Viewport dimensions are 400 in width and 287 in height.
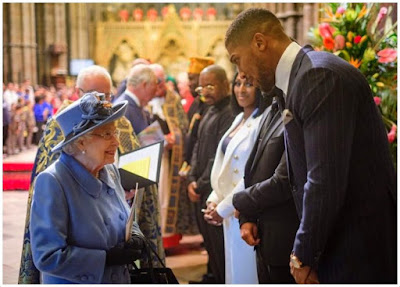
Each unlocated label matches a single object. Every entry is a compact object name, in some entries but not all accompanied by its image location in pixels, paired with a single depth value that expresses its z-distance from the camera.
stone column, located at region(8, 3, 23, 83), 21.92
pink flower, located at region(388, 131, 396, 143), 4.02
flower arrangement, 4.19
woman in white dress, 3.65
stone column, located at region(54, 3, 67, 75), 26.83
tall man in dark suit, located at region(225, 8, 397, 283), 2.03
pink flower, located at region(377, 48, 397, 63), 4.06
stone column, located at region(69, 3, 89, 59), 30.56
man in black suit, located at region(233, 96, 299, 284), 2.94
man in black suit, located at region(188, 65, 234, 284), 4.84
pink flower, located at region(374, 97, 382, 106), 4.08
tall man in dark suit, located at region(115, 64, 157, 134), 4.72
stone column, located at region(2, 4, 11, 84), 21.80
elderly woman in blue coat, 2.33
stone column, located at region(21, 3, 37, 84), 22.25
